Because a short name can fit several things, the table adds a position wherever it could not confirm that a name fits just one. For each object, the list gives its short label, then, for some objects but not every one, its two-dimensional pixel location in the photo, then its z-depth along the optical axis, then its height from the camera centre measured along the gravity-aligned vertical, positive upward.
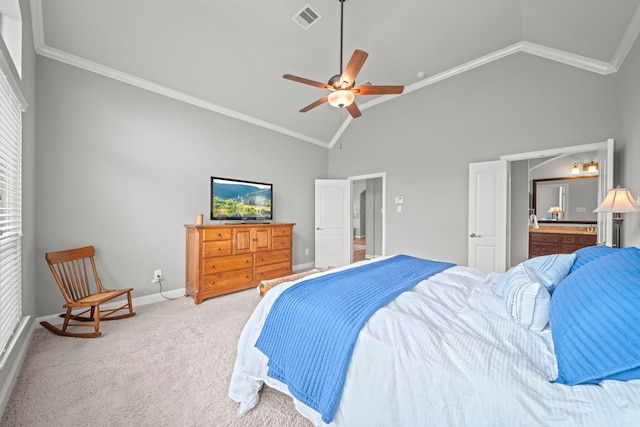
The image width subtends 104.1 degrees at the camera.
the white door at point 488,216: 3.52 -0.04
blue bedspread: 1.13 -0.61
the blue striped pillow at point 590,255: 1.48 -0.25
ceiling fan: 2.24 +1.18
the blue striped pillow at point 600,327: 0.76 -0.39
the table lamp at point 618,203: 2.04 +0.09
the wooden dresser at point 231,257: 3.25 -0.66
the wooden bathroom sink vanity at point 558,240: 4.08 -0.44
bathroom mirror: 4.39 +0.27
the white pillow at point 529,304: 1.14 -0.43
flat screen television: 3.73 +0.19
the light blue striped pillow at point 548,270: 1.42 -0.34
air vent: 2.81 +2.27
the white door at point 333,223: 5.27 -0.23
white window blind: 1.63 -0.02
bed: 0.76 -0.54
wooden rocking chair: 2.34 -0.83
